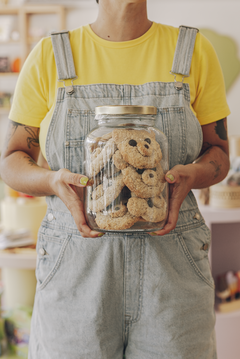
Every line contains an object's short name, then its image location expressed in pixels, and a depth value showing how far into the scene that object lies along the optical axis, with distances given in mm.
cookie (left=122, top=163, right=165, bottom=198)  592
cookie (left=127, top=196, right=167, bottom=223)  596
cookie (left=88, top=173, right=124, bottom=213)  604
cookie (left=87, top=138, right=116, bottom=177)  613
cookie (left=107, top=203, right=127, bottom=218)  602
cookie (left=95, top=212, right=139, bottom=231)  596
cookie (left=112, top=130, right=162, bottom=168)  593
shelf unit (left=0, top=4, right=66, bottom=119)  3910
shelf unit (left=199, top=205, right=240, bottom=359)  1524
